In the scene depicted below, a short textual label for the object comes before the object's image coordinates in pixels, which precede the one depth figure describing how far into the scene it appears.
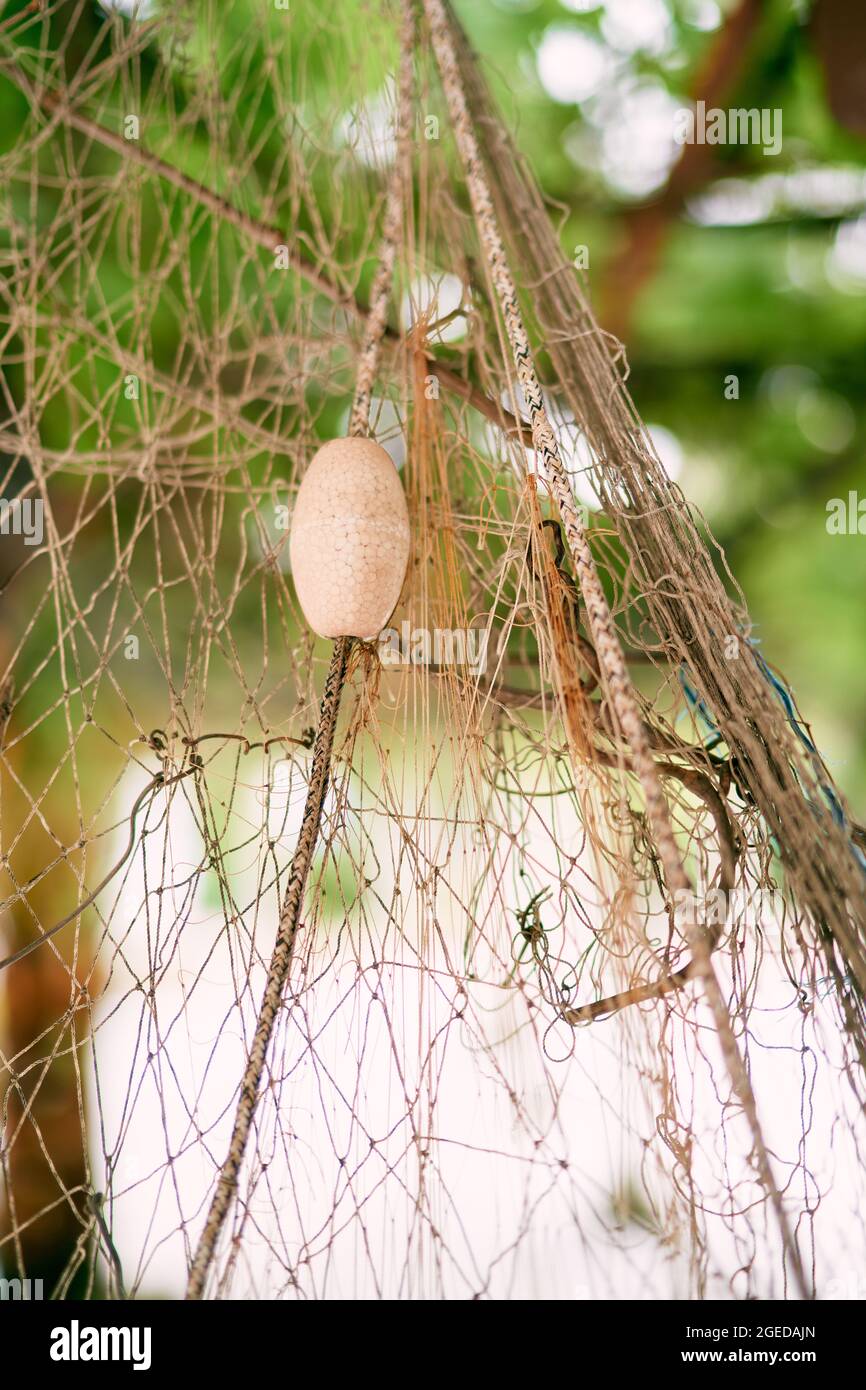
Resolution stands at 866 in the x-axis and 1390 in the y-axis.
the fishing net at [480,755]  0.46
